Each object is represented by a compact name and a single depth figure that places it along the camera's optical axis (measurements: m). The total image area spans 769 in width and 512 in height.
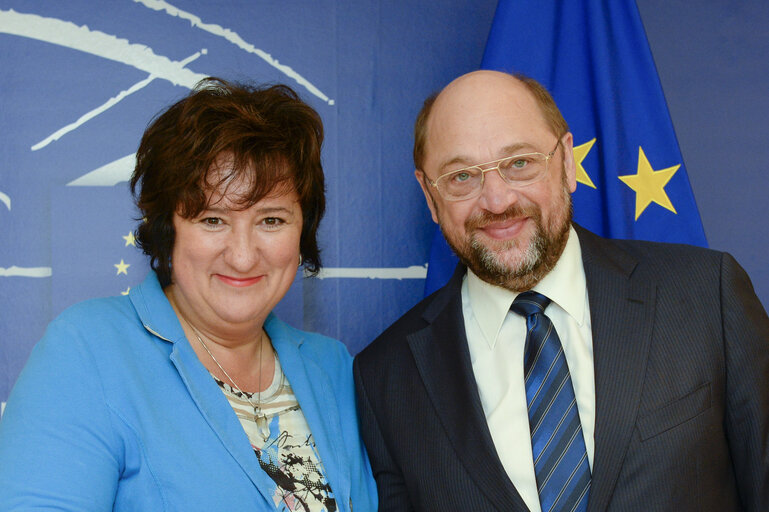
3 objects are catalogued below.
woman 1.31
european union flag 2.21
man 1.46
